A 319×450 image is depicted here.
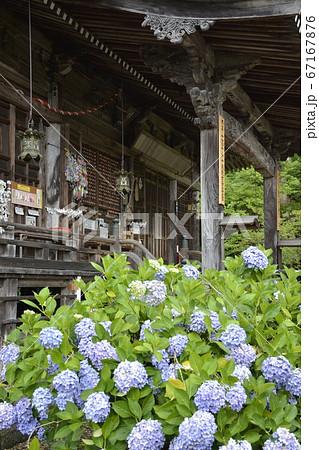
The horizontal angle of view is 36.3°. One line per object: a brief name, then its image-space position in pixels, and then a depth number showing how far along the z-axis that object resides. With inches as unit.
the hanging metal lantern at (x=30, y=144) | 256.4
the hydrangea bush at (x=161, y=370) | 63.1
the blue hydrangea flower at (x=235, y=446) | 58.6
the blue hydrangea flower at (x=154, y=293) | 84.3
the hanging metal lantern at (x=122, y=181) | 345.4
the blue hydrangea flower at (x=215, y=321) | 78.9
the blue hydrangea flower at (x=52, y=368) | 78.6
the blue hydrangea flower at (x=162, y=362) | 72.3
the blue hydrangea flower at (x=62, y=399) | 70.9
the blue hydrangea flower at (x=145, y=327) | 78.5
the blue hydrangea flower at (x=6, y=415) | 75.7
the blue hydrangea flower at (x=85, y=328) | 76.5
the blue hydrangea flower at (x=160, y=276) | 95.6
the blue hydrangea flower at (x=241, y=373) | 68.7
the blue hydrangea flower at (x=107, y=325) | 79.2
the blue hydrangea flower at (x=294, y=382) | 68.1
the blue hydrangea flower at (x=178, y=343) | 72.9
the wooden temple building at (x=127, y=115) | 218.4
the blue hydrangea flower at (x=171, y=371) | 70.5
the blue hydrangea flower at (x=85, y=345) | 73.6
